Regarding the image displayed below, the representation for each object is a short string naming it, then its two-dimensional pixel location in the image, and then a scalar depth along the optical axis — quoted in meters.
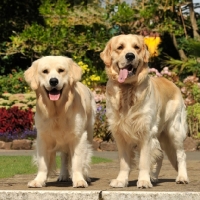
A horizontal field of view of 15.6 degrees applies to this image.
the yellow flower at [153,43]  20.77
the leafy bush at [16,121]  17.52
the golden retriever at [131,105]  8.05
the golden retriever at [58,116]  8.10
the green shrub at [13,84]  21.16
